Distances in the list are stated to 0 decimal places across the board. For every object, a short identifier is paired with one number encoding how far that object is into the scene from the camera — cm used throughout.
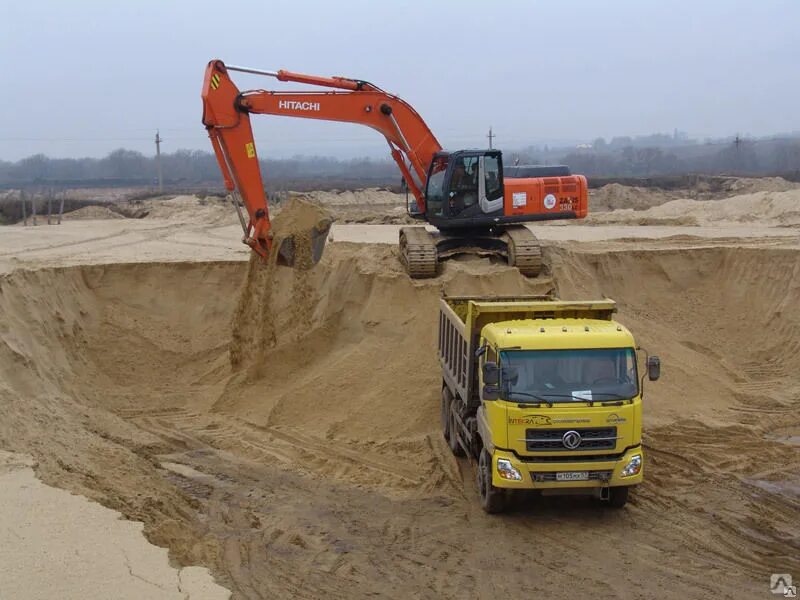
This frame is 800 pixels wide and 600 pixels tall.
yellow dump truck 1161
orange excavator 1792
